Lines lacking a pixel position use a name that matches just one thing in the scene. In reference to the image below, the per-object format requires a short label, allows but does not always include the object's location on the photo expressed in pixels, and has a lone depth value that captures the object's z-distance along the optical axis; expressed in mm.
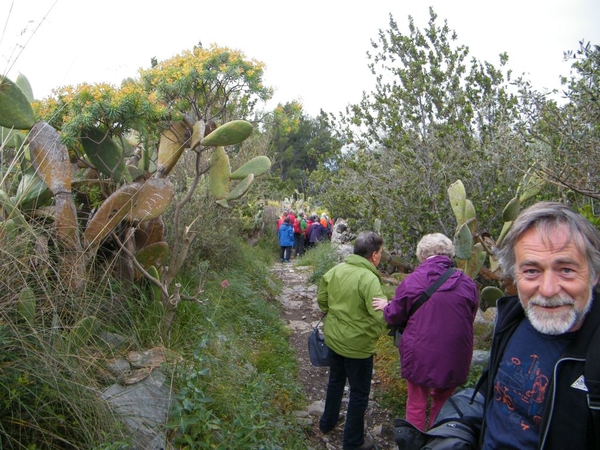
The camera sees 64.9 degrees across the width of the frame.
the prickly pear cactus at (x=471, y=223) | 4491
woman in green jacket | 3742
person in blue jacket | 13883
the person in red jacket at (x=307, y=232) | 16128
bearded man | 1503
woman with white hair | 3170
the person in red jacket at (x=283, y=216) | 14062
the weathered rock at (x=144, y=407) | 2443
